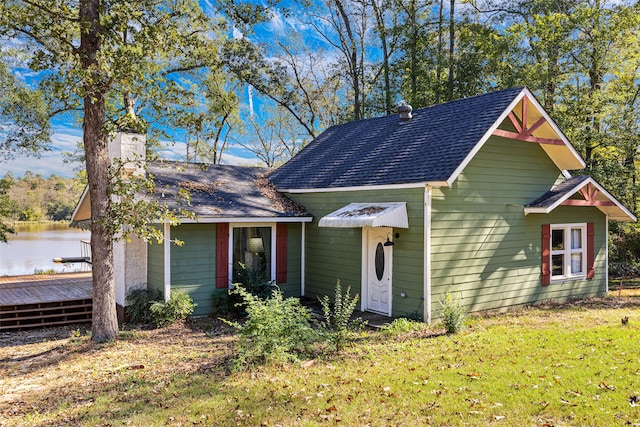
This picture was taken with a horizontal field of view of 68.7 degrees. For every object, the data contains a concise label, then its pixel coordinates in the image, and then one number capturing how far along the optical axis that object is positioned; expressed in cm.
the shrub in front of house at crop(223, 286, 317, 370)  669
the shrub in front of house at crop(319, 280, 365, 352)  733
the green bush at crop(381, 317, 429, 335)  880
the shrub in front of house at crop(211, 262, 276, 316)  1101
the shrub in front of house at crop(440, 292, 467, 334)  848
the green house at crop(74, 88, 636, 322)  987
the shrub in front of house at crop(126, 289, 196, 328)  1013
